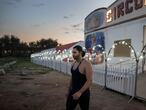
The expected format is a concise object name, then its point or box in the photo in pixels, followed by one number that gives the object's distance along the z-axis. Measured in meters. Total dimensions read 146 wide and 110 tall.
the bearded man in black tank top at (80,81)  2.09
